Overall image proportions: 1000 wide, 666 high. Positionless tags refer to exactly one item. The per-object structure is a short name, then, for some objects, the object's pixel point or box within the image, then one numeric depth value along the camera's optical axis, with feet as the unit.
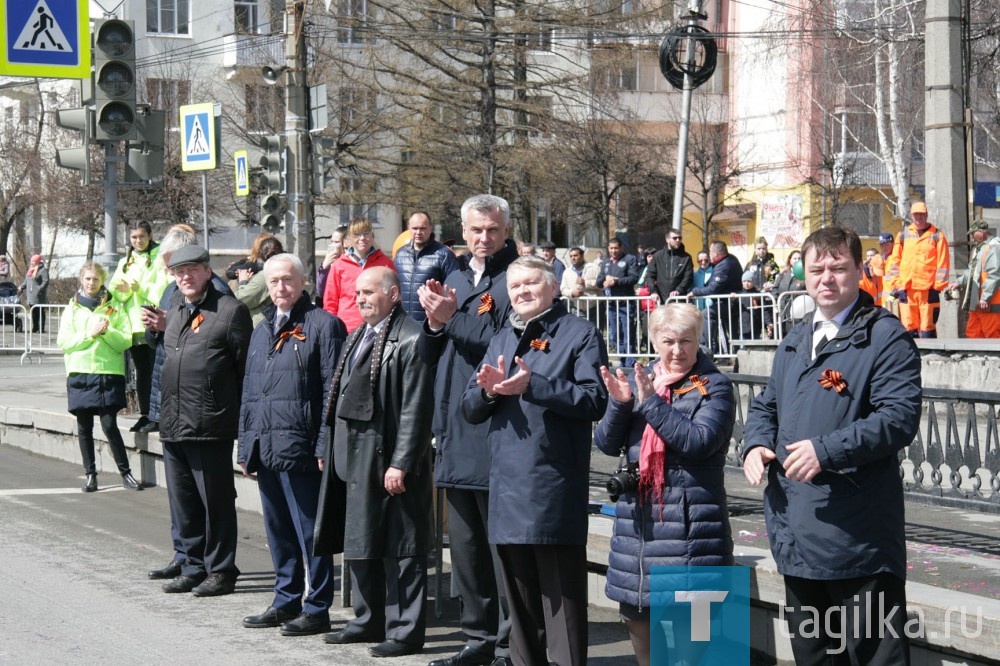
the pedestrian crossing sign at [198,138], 59.93
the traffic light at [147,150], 45.85
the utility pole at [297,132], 58.03
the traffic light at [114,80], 44.11
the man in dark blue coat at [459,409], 21.50
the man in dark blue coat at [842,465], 15.70
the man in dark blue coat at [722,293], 58.75
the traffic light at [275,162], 57.93
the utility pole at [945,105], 47.26
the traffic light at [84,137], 44.73
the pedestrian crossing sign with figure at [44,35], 42.45
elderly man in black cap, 26.78
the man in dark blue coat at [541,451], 18.99
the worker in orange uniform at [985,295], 50.67
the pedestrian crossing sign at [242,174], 65.62
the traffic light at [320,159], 58.23
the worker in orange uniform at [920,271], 50.49
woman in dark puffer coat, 17.95
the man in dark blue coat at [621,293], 60.49
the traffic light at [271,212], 56.75
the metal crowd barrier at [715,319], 57.52
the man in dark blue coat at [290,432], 24.03
